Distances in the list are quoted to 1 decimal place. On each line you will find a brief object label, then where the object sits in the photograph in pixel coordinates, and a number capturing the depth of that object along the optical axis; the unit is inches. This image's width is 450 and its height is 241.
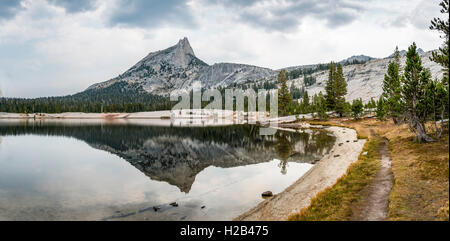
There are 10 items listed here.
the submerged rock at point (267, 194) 965.9
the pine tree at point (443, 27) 852.0
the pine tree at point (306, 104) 6456.7
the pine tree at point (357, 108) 3882.9
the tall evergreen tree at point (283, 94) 5496.6
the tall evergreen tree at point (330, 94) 4576.8
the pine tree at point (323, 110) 4508.9
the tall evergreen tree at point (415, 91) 1330.0
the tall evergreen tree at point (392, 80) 2631.4
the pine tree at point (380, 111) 2978.3
